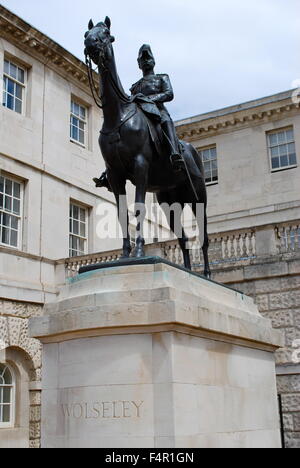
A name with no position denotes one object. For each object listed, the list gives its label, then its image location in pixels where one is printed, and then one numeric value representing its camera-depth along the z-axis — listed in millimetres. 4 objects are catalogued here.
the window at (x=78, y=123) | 22938
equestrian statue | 7402
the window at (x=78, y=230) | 21812
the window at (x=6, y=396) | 17297
